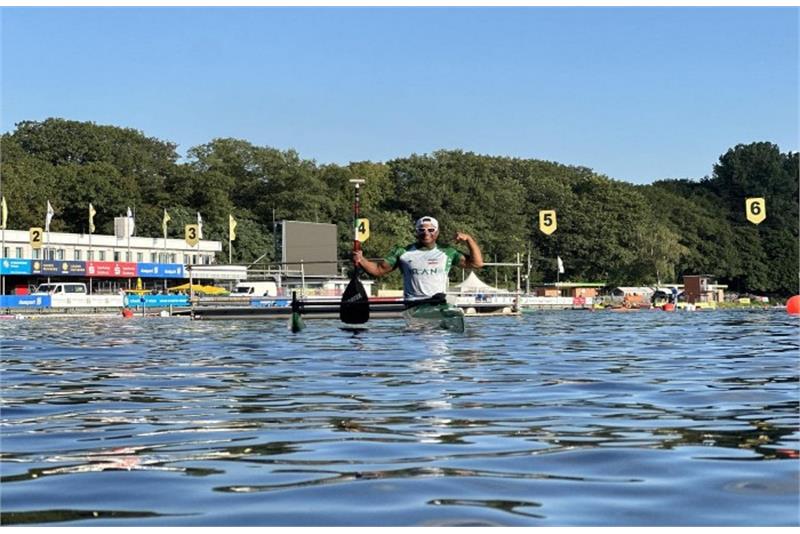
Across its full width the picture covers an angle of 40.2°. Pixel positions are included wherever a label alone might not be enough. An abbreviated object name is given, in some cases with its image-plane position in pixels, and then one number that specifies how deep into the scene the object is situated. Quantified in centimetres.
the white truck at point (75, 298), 6606
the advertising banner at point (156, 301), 6800
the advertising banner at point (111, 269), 8737
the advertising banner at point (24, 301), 6375
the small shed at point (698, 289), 11606
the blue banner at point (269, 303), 5254
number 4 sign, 9344
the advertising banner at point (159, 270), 9112
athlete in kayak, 1636
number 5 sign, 8709
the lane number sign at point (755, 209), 7181
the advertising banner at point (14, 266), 7944
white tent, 8250
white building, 8788
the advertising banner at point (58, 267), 8212
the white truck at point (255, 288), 7456
